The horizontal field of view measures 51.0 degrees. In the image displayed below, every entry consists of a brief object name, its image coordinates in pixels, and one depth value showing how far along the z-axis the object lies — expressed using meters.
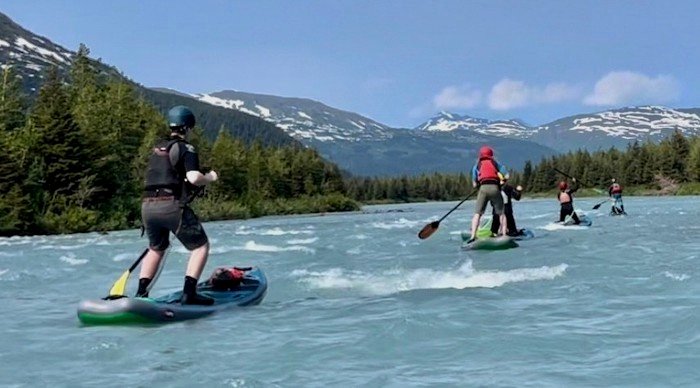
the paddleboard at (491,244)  16.67
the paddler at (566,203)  25.50
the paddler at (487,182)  17.22
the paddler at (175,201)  8.47
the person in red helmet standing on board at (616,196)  35.44
